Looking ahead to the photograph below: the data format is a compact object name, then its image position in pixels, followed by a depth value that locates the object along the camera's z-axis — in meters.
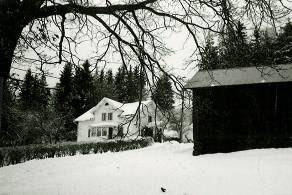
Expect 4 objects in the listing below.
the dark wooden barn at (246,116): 18.80
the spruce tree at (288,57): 25.02
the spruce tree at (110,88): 59.33
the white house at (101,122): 47.09
